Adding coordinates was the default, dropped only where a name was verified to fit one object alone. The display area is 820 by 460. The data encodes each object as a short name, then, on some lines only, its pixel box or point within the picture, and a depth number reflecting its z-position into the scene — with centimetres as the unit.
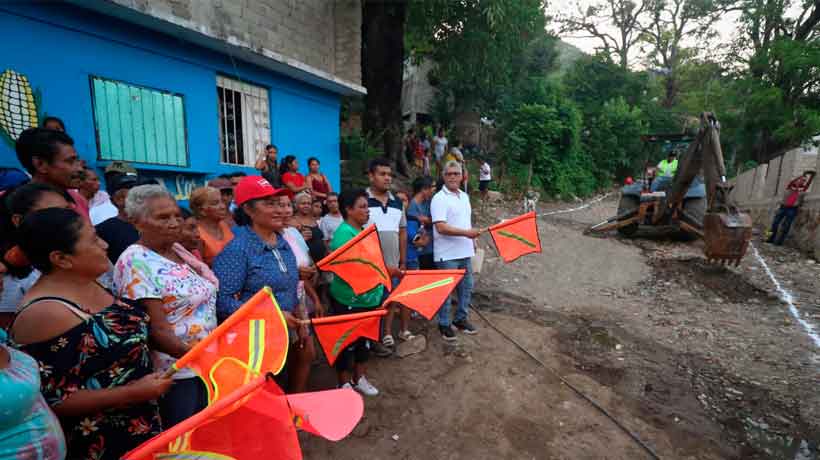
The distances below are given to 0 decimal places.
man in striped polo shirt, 348
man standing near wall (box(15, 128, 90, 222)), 235
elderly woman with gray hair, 163
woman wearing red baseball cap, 209
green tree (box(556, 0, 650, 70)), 2444
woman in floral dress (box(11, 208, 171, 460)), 127
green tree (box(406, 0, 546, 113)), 929
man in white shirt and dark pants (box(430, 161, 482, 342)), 379
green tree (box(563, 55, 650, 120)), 2267
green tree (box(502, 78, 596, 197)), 1697
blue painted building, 367
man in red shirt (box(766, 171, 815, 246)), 858
